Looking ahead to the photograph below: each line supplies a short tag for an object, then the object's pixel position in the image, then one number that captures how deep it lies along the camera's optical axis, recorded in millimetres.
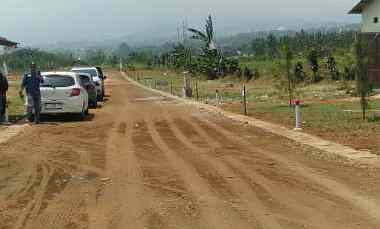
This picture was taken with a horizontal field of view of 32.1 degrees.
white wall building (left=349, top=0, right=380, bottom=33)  37900
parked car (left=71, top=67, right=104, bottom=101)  32869
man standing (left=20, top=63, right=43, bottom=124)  19781
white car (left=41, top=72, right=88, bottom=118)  20875
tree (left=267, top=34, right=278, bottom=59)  95962
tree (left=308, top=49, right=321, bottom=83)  47562
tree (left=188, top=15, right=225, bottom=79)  63366
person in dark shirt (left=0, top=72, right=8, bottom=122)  20297
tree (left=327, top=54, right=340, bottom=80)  46938
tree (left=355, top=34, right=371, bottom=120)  19781
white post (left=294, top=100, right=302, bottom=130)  17475
